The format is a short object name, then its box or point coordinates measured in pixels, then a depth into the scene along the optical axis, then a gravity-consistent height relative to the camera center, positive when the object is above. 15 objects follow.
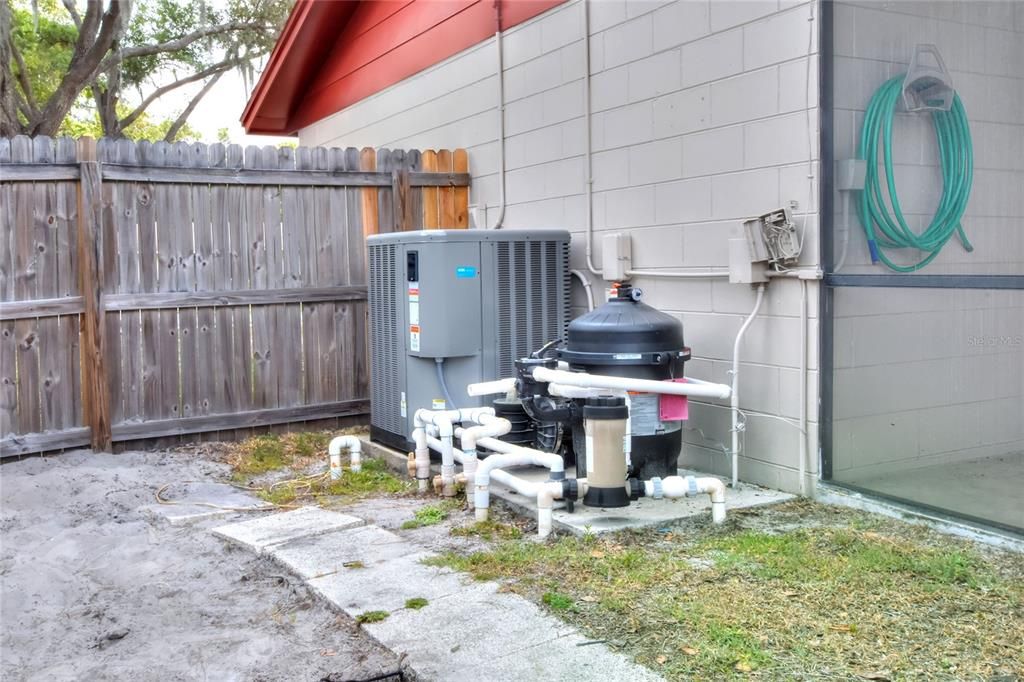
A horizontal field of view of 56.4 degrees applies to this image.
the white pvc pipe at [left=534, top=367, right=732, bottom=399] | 4.68 -0.53
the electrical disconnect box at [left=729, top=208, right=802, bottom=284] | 4.80 +0.14
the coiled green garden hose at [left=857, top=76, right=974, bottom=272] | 4.36 +0.41
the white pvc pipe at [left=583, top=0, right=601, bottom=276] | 6.45 +0.89
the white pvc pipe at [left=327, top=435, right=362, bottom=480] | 6.08 -1.09
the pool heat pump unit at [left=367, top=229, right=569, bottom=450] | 5.86 -0.18
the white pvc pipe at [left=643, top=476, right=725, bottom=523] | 4.44 -0.99
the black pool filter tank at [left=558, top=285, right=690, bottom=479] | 4.83 -0.40
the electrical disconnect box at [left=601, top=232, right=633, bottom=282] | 6.06 +0.14
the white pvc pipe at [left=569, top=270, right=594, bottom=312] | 6.55 -0.08
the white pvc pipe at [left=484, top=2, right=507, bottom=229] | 7.53 +1.31
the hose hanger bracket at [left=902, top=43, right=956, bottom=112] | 4.45 +0.89
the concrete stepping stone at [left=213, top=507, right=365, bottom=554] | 4.66 -1.25
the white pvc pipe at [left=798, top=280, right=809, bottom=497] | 4.83 -0.46
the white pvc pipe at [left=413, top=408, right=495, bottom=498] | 5.36 -0.82
